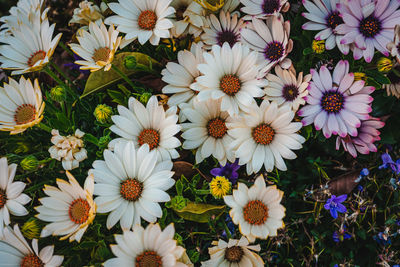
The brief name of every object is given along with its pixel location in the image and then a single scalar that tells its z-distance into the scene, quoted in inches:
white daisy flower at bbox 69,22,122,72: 23.5
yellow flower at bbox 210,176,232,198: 22.2
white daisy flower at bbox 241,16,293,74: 23.1
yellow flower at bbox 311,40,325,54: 23.0
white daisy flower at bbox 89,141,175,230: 22.1
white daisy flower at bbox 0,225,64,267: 21.9
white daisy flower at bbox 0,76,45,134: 23.3
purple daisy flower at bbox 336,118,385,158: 23.1
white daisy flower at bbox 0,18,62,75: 24.0
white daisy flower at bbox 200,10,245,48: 24.2
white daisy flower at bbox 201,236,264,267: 22.3
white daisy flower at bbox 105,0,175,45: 23.5
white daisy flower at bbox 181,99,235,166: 23.4
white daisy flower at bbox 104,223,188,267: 21.3
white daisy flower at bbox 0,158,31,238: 22.4
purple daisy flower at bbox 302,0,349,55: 23.0
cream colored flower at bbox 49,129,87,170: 22.9
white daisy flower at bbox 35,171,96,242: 22.0
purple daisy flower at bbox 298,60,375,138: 22.8
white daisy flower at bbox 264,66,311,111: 23.2
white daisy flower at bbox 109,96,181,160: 22.9
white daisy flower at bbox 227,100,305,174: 22.9
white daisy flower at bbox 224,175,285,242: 21.8
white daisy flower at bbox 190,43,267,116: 22.7
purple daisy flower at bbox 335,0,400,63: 22.8
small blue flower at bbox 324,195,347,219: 23.2
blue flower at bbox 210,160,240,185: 23.7
